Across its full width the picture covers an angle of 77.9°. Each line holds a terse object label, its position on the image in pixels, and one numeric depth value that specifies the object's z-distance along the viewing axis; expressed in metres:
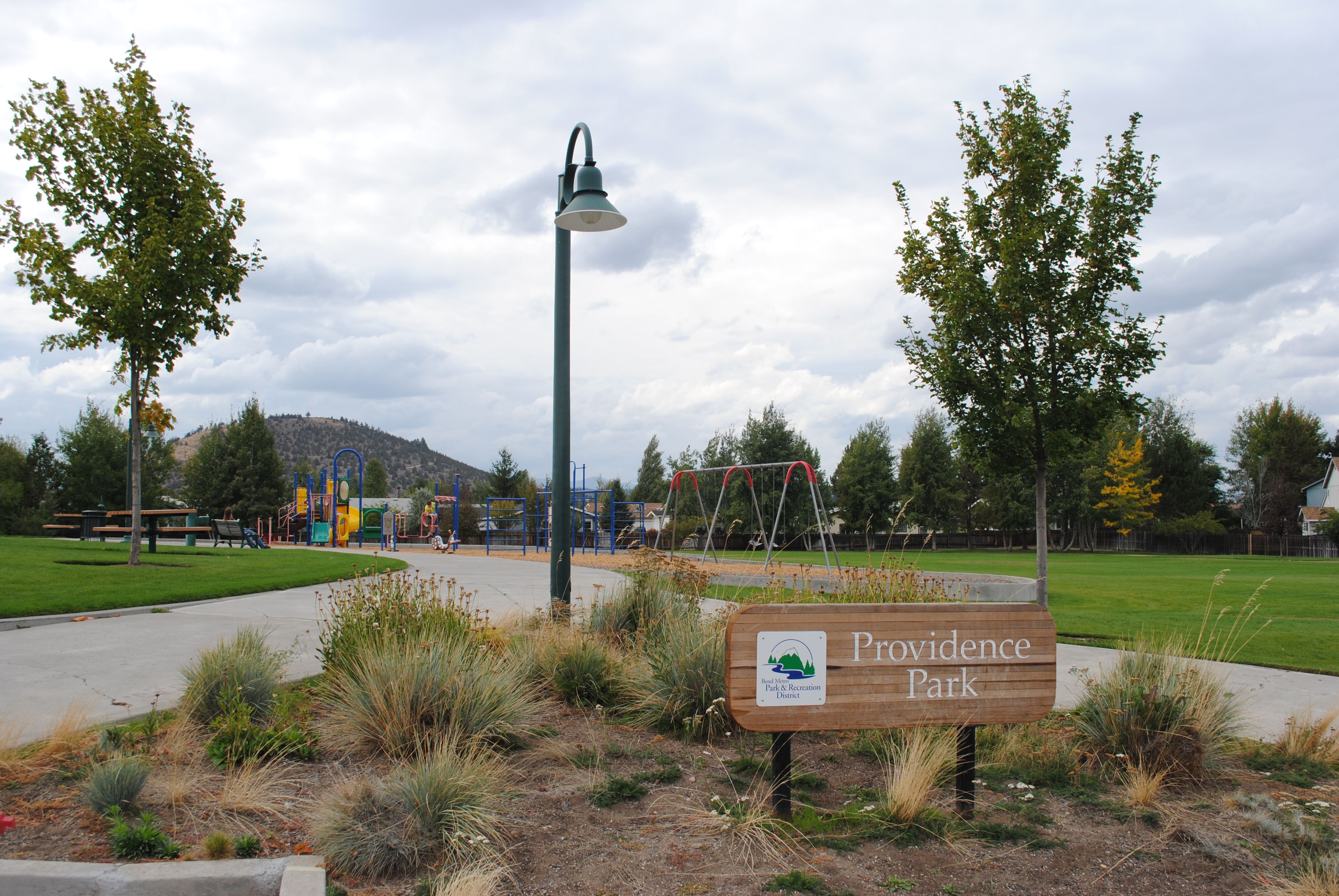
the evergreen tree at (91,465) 47.94
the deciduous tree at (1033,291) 9.97
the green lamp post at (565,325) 7.47
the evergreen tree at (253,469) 54.97
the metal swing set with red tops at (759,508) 15.94
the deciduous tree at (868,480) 55.03
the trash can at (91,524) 27.27
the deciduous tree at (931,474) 55.91
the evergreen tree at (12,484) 44.72
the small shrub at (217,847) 3.33
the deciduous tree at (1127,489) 53.88
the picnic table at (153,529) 17.52
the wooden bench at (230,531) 24.81
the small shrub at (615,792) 4.09
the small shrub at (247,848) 3.37
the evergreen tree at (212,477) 54.88
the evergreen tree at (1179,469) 60.44
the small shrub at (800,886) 3.24
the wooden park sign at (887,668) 3.92
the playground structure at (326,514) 33.06
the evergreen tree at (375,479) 87.56
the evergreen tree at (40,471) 54.56
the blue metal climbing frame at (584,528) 30.03
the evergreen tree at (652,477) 67.62
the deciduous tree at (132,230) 13.41
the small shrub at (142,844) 3.33
